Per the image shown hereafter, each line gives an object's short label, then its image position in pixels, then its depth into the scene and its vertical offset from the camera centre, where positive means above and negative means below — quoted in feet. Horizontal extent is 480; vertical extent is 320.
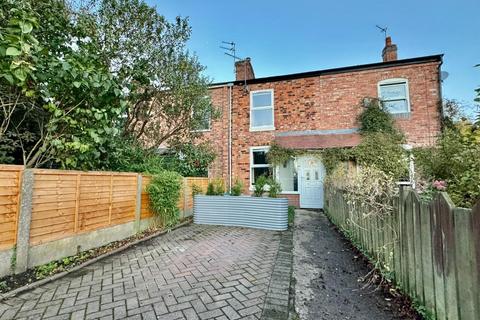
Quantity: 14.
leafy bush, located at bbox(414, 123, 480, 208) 9.39 +0.61
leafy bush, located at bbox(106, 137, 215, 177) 18.80 +1.89
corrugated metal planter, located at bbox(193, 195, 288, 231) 20.99 -3.23
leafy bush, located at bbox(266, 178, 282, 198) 22.91 -1.17
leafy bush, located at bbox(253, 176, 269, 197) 23.51 -0.87
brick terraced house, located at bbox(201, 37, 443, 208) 31.99 +9.77
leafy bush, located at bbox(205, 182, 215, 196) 25.31 -1.49
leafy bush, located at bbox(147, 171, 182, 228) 19.74 -1.47
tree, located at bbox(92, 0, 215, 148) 19.65 +10.00
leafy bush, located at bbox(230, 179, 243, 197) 23.85 -1.29
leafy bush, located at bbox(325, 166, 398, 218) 10.61 -0.73
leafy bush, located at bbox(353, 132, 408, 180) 29.07 +3.14
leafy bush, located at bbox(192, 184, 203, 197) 27.09 -1.48
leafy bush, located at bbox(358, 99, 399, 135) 31.71 +7.94
